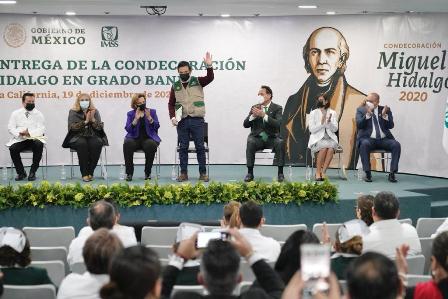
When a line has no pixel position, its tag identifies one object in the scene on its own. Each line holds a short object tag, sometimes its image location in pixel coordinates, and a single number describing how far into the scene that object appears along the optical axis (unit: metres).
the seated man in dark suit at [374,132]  9.85
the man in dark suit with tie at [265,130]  9.34
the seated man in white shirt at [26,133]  9.49
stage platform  7.68
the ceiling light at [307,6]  10.24
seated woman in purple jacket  9.38
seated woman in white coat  9.79
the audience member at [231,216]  5.04
